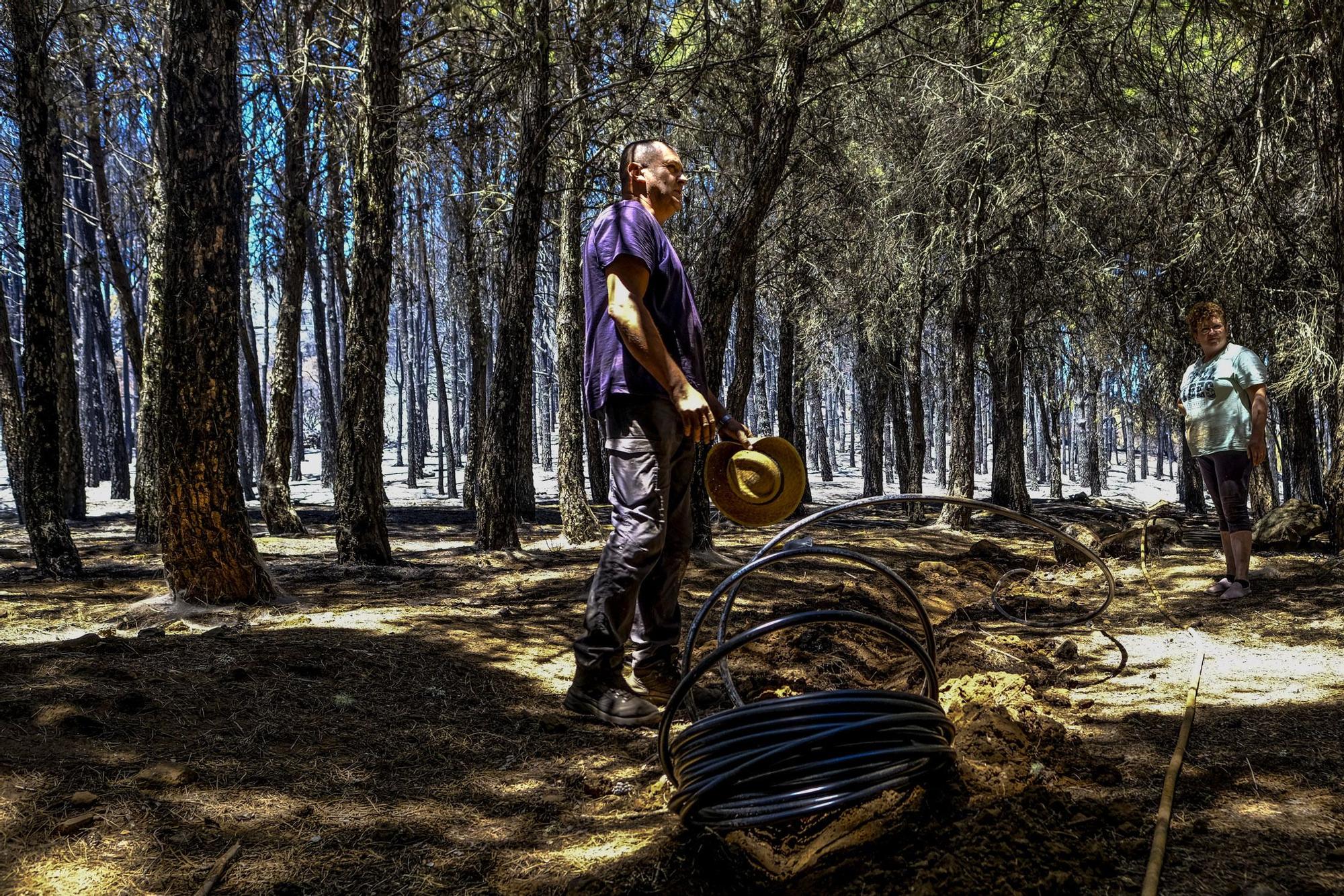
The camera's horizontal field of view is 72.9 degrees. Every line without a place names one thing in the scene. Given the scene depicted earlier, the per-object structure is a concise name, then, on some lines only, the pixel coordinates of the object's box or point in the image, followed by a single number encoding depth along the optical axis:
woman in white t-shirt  6.07
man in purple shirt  3.48
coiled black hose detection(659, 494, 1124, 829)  2.16
